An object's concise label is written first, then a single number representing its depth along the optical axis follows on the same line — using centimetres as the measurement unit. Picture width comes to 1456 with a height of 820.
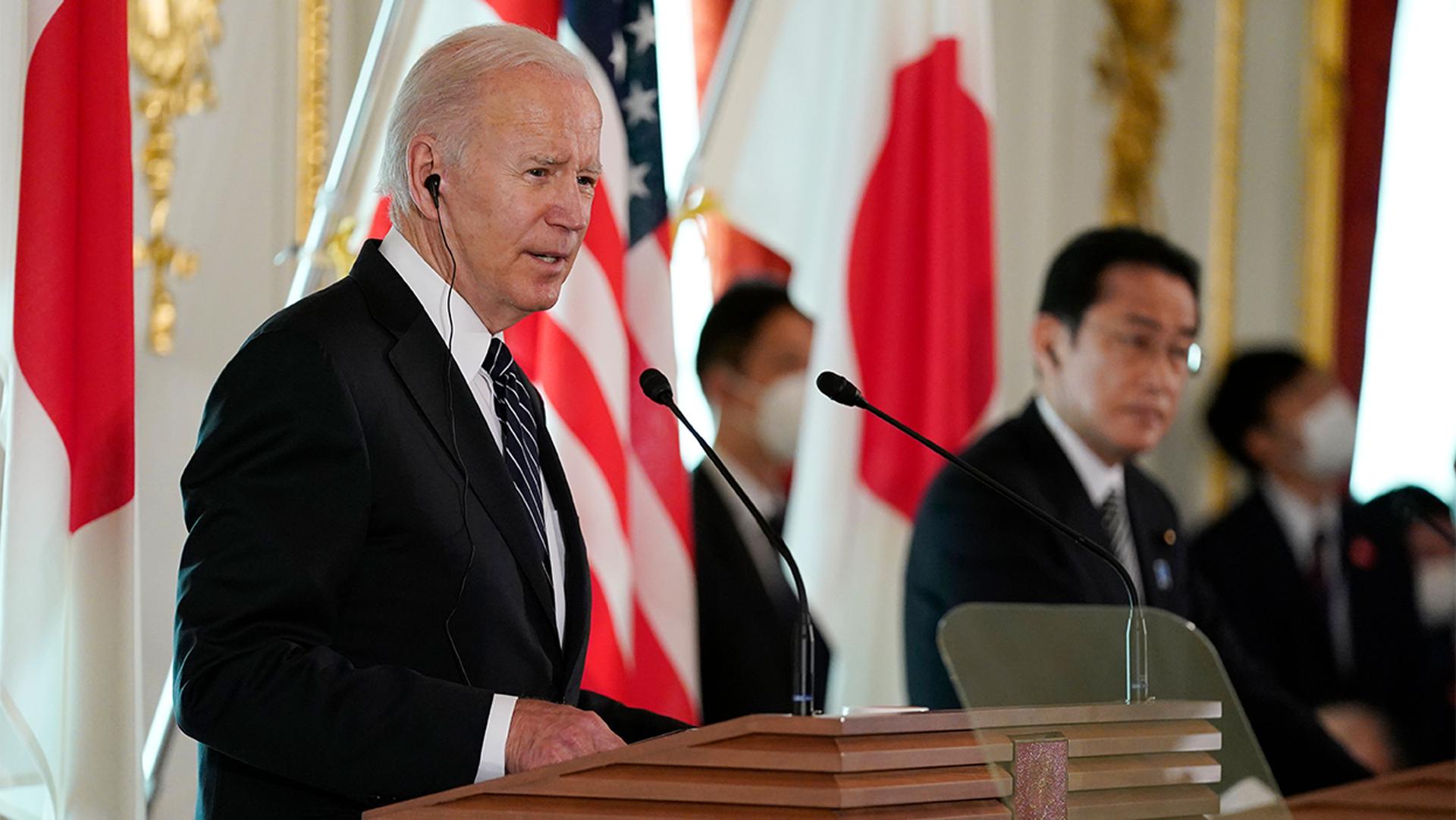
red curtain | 1273
